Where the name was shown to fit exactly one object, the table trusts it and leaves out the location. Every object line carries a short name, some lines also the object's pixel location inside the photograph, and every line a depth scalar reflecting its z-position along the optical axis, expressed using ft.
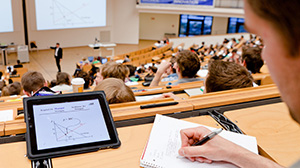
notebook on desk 3.67
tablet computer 3.81
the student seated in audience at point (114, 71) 12.82
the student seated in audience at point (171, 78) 17.14
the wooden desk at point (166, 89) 8.27
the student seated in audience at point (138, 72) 28.02
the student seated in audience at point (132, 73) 23.36
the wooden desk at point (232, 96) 5.35
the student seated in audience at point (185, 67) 12.62
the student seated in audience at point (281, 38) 1.39
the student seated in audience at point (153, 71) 25.53
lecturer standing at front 37.14
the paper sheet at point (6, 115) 4.93
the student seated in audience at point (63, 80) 18.98
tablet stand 3.55
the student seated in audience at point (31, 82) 11.29
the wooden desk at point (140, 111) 4.67
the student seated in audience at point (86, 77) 18.33
